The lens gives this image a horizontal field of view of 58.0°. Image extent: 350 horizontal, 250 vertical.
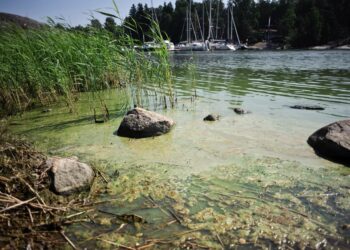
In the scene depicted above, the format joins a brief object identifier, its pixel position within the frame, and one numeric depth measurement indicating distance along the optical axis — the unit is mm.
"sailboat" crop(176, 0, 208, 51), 74750
